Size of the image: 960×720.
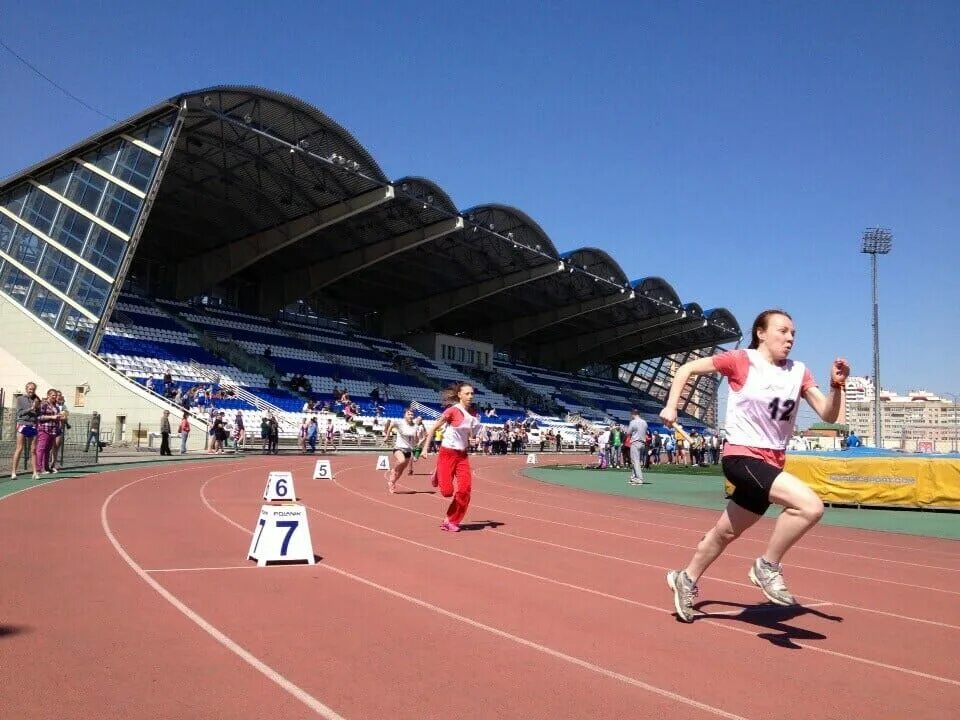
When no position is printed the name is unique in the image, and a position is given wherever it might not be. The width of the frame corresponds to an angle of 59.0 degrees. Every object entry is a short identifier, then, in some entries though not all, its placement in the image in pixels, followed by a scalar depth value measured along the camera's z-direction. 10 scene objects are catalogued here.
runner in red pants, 10.71
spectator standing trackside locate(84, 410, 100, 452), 23.91
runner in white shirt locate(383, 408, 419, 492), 16.27
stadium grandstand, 34.94
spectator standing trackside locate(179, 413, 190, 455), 29.73
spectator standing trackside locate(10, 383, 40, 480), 16.12
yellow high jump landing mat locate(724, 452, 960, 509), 16.14
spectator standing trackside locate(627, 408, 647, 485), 22.28
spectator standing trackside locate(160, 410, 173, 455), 28.70
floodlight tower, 56.72
